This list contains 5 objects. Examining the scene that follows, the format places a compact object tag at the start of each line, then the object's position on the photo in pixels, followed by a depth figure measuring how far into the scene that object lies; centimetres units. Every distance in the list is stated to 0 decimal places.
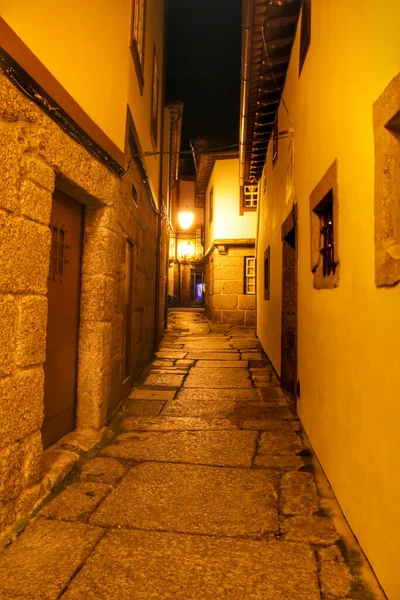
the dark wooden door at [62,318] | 329
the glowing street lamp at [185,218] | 1420
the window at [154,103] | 726
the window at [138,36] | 495
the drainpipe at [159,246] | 844
